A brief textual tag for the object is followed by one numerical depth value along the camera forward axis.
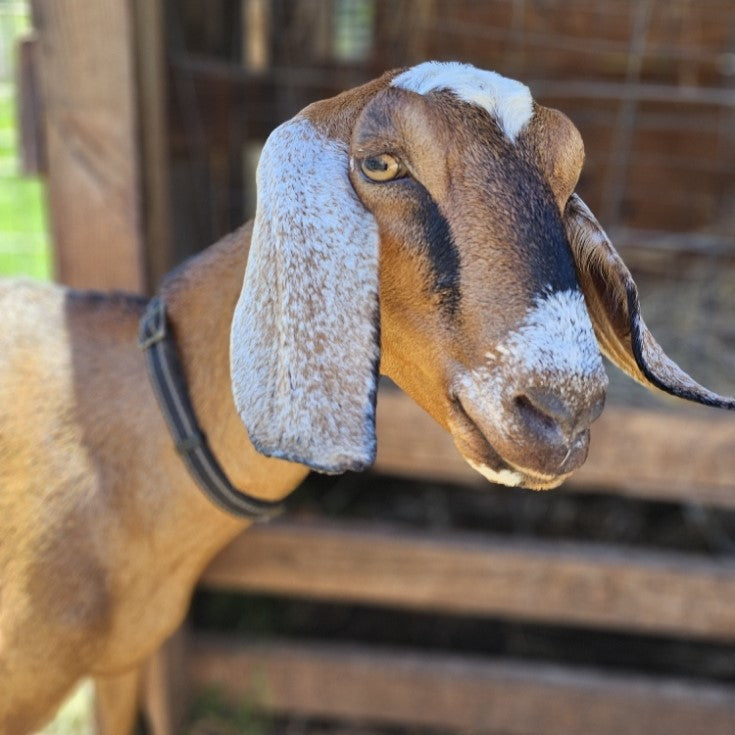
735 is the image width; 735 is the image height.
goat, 0.46
